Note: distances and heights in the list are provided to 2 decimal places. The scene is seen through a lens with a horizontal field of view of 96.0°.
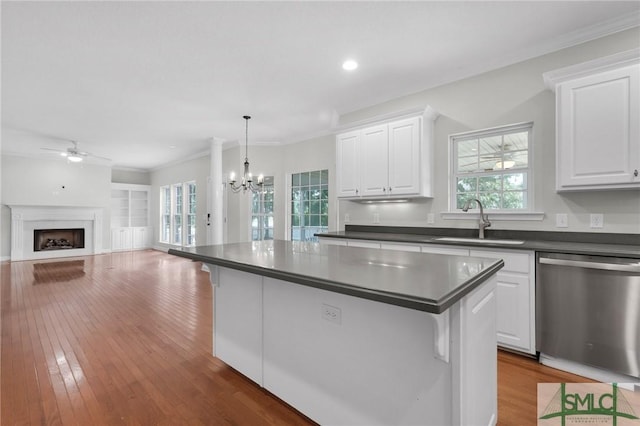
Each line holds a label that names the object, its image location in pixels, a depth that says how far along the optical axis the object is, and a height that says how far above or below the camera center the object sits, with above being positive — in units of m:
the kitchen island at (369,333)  1.12 -0.60
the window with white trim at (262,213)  6.21 -0.03
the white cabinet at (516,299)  2.32 -0.72
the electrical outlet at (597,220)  2.47 -0.07
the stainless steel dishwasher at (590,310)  1.95 -0.71
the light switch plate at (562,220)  2.63 -0.07
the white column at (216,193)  5.93 +0.38
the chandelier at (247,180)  4.03 +0.47
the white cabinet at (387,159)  3.37 +0.67
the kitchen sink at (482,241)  2.55 -0.27
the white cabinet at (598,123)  2.18 +0.71
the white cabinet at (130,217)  9.23 -0.19
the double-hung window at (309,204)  5.39 +0.15
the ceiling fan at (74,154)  6.09 +1.23
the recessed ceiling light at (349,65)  3.01 +1.58
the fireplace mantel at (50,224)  7.23 -0.34
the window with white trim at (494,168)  2.95 +0.48
